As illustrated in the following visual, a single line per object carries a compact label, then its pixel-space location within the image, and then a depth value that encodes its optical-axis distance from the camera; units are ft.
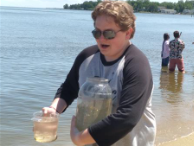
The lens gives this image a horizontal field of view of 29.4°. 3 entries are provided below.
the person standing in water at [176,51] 42.98
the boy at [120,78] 7.30
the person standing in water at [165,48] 45.85
